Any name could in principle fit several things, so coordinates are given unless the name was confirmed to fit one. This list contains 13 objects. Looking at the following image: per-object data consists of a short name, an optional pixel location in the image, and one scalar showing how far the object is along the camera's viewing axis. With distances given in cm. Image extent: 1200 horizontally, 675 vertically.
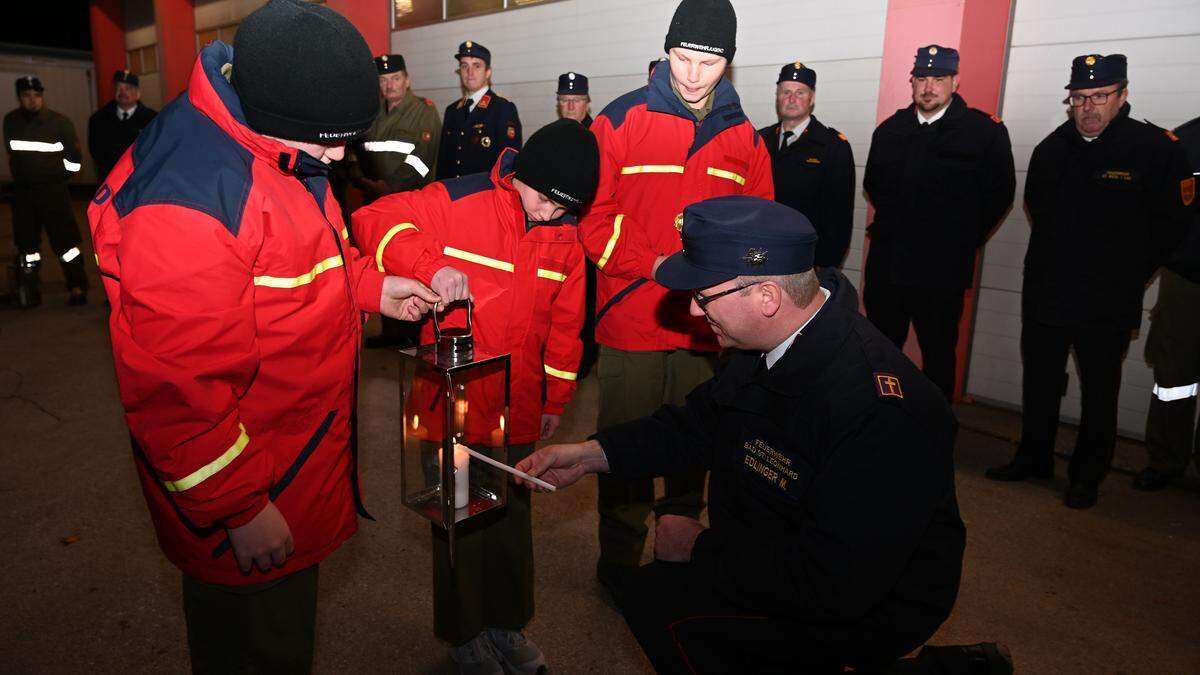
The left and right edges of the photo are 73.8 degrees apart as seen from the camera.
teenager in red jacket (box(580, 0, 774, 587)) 304
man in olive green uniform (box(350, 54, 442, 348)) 683
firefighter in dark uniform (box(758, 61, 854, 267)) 532
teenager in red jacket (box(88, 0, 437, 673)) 151
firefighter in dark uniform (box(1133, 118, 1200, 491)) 433
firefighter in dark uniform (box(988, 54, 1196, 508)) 408
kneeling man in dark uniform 175
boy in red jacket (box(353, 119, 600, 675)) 247
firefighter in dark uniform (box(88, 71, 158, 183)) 827
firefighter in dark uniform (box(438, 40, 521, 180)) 680
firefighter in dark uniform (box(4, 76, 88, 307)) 801
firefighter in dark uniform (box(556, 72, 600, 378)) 688
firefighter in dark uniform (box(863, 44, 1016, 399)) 480
